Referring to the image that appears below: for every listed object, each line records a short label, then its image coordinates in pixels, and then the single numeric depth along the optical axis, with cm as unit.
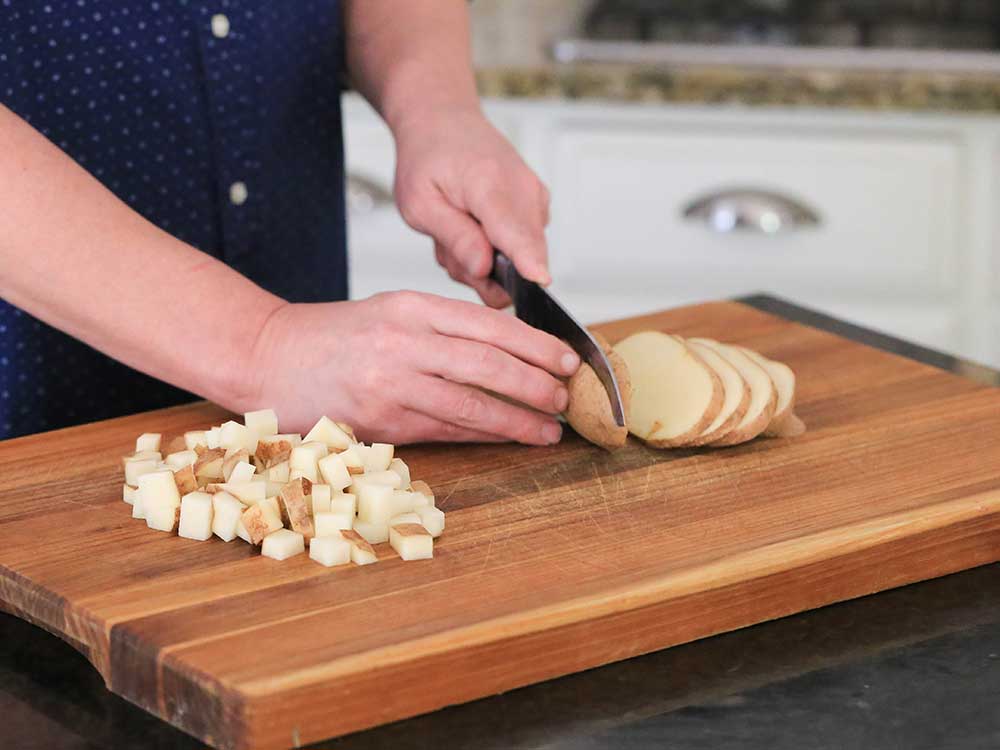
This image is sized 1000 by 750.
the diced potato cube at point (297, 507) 100
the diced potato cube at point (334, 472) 102
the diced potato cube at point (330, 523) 100
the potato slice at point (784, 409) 112
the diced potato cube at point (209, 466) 104
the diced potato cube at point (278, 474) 103
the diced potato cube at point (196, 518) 101
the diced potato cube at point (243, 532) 100
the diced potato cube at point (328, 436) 106
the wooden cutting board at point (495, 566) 92
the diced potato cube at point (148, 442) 110
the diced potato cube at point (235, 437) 106
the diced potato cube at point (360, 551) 99
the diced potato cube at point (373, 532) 100
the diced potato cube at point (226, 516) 100
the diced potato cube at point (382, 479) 102
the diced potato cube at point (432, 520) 101
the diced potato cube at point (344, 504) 100
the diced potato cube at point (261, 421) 107
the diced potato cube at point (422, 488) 104
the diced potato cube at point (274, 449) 104
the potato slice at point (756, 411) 110
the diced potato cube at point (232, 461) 104
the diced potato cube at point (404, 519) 100
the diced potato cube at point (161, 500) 102
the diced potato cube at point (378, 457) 105
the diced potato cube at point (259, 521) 100
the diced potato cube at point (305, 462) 103
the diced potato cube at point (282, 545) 99
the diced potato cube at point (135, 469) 106
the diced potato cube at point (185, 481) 103
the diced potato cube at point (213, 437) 107
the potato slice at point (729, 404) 110
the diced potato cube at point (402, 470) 104
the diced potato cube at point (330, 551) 98
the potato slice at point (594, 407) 109
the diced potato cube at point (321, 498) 101
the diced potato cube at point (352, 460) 103
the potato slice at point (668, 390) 110
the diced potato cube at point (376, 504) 101
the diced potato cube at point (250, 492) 101
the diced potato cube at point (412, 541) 99
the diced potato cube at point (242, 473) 103
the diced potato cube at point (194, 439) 108
